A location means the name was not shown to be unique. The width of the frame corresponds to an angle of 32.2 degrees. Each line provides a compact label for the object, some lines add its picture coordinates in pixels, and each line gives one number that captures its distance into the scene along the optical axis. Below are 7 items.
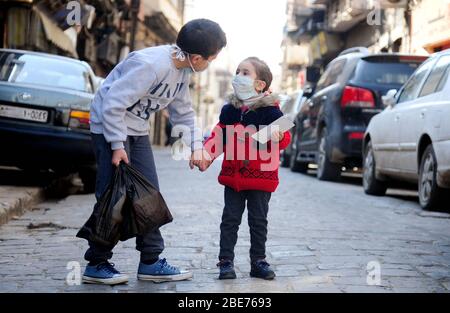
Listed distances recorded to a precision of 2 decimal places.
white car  7.39
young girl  4.22
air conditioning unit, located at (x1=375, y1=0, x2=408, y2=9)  20.72
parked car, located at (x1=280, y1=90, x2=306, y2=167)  17.19
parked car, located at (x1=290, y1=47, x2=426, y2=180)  10.91
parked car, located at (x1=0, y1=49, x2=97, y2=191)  8.16
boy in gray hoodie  3.95
